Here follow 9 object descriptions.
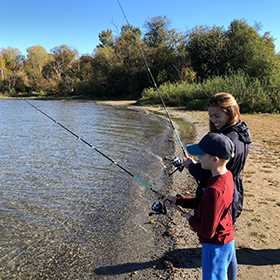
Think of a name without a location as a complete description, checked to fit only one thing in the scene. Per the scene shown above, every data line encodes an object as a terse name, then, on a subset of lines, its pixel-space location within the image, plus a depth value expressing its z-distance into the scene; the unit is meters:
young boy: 1.75
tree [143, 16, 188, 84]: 33.75
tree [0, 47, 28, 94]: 59.28
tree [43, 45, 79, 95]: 56.47
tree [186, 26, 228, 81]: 29.34
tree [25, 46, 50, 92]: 60.91
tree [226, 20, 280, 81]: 19.95
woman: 2.14
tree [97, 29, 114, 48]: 70.62
